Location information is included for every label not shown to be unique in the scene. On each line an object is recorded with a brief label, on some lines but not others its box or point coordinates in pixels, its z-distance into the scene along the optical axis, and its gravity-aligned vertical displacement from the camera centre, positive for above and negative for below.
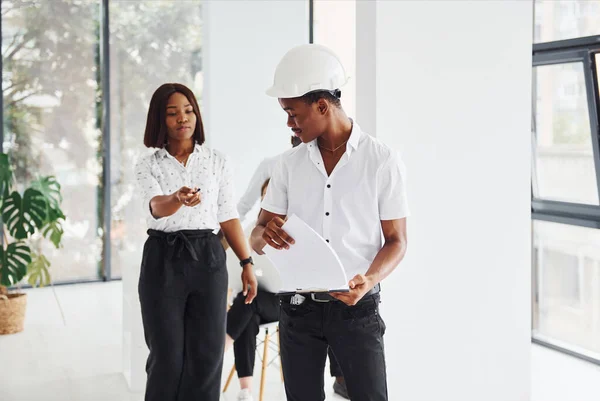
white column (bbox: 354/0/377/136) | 2.85 +0.58
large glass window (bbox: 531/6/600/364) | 4.16 +0.18
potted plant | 4.98 -0.17
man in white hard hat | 2.04 -0.04
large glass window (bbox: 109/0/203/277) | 6.61 +1.27
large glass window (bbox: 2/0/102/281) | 6.24 +0.86
